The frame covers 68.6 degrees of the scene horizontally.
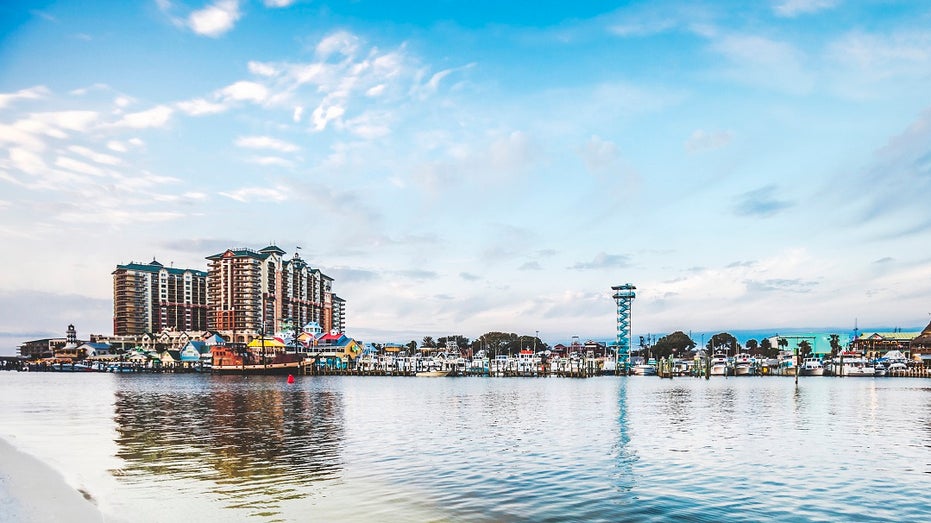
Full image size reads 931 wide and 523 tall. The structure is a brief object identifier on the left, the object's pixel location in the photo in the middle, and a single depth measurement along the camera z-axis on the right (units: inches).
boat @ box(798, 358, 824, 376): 6875.0
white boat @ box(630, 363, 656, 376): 7805.1
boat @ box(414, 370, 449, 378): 7485.2
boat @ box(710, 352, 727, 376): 7347.4
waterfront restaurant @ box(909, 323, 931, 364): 7254.9
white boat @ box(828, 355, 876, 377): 6904.5
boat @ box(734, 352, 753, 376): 7588.6
